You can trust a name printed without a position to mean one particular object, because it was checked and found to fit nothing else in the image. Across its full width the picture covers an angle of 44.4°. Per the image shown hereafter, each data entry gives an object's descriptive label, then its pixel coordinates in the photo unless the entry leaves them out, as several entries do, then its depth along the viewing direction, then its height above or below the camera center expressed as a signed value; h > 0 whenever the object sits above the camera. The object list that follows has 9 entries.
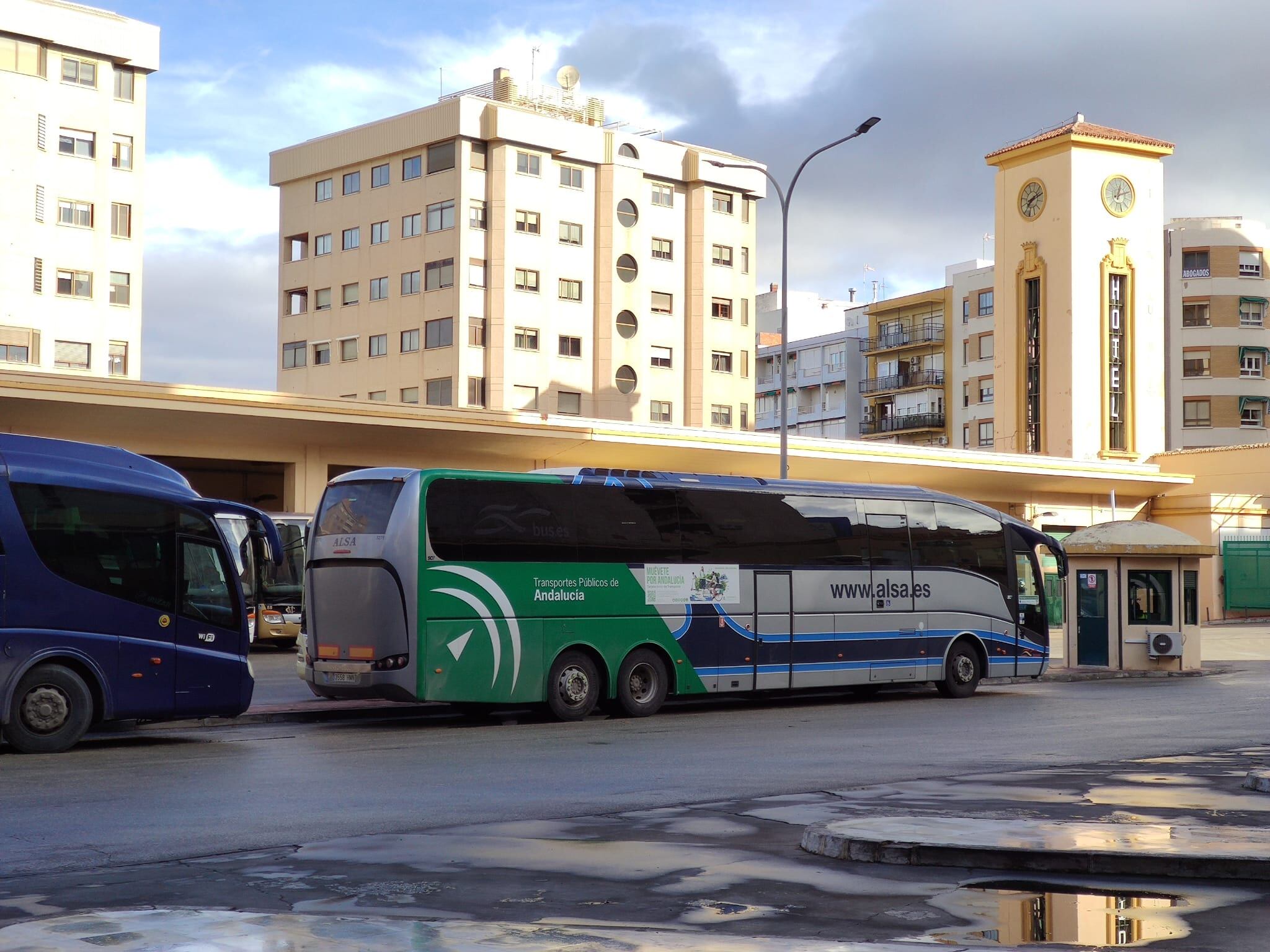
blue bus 14.75 -0.37
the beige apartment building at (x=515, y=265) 66.25 +13.41
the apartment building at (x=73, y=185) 57.38 +14.24
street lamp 32.09 +6.73
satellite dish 71.81 +22.50
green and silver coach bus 17.91 -0.31
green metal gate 56.75 -0.16
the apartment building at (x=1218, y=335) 84.50 +12.80
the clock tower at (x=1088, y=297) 67.19 +11.92
